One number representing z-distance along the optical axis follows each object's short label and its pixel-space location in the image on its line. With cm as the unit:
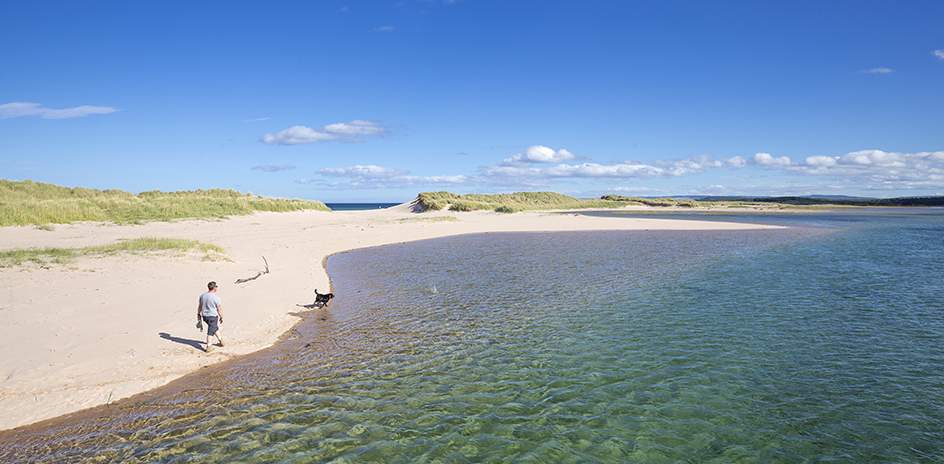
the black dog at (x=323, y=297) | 1427
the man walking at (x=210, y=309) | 994
